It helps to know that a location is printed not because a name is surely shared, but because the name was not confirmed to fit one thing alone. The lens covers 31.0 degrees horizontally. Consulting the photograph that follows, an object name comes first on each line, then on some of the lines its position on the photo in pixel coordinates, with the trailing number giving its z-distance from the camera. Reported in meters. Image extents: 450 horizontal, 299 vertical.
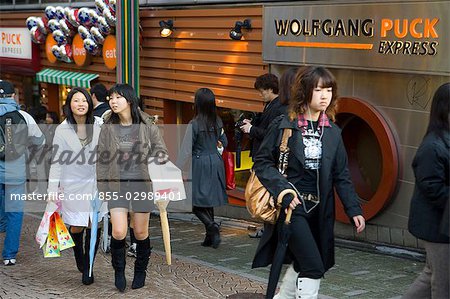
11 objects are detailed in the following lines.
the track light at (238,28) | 11.96
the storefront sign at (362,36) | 8.63
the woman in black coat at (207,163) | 8.99
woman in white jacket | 7.27
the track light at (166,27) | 14.01
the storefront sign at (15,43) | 19.67
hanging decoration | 15.26
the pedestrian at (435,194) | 5.16
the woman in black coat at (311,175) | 5.66
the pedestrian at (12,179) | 8.21
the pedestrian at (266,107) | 8.43
